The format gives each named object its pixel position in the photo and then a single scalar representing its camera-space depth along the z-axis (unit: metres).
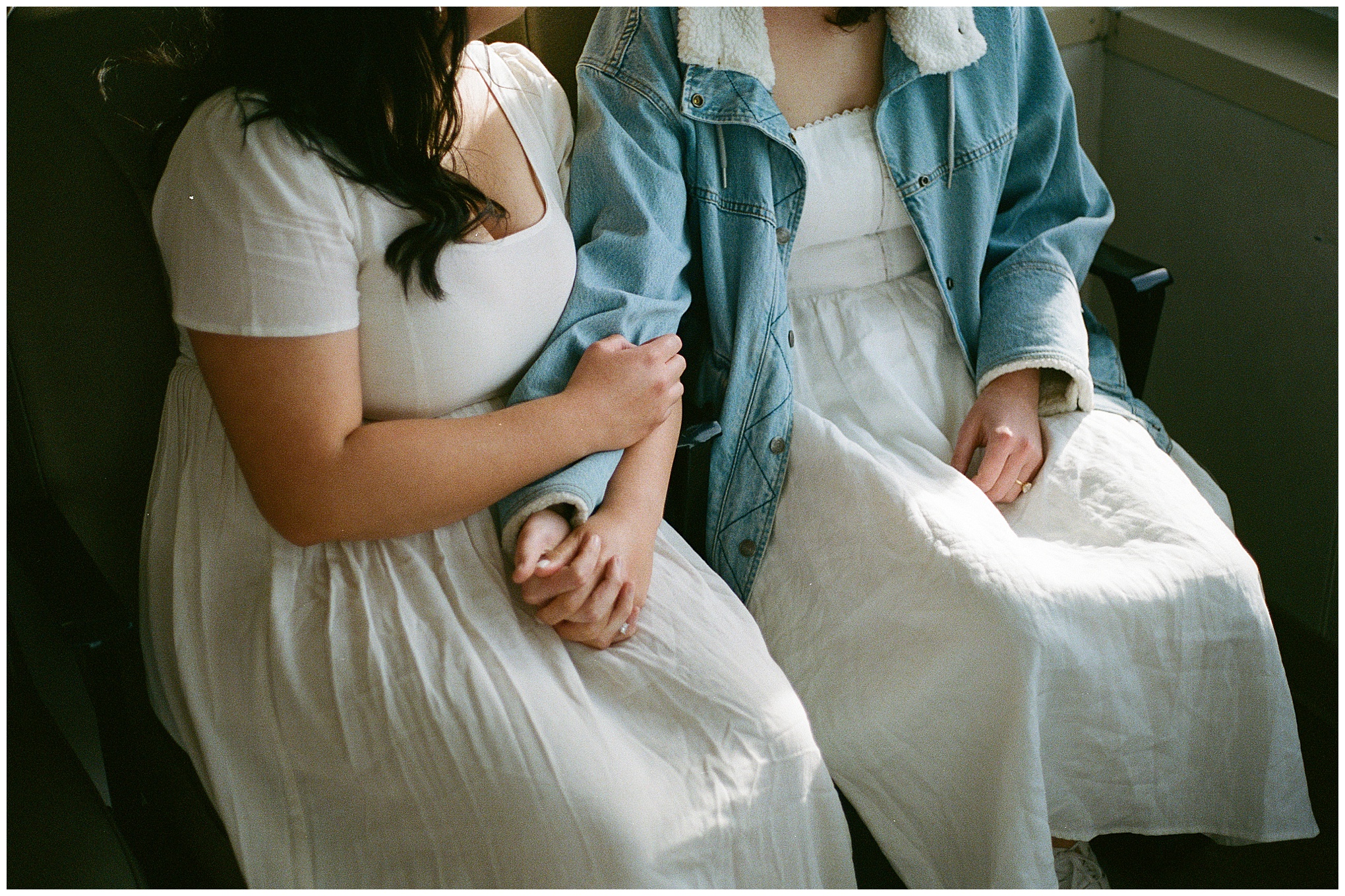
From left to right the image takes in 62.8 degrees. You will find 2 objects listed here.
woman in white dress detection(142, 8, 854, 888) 0.96
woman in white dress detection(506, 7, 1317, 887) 1.09
